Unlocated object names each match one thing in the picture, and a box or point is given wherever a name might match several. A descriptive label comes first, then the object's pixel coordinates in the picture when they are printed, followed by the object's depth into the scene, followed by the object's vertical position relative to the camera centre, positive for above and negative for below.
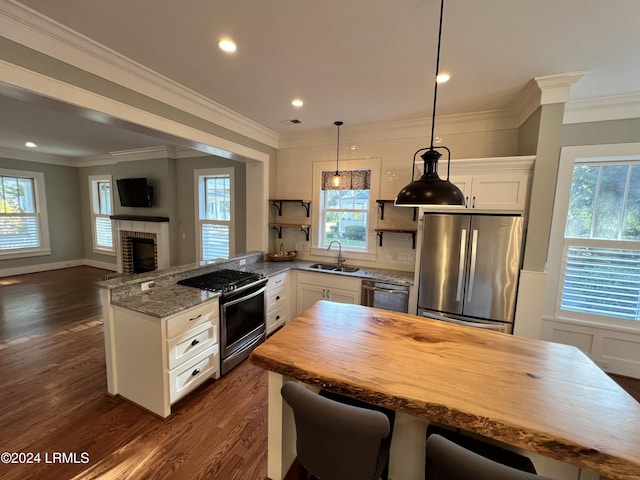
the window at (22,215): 5.59 -0.22
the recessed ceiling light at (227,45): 1.85 +1.21
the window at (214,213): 4.73 -0.05
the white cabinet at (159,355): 1.97 -1.16
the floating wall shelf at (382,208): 3.41 +0.11
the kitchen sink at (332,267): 3.66 -0.76
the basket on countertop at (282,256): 3.98 -0.66
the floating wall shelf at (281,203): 3.97 +0.17
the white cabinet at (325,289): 3.30 -0.98
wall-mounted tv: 5.25 +0.34
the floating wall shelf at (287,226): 3.96 -0.20
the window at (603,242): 2.62 -0.20
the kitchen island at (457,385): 0.89 -0.71
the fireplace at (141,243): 5.20 -0.72
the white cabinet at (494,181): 2.49 +0.38
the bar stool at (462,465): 0.77 -0.76
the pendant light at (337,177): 3.56 +0.53
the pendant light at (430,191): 1.34 +0.14
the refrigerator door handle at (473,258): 2.56 -0.38
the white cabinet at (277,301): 3.28 -1.17
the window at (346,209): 3.80 +0.08
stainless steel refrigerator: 2.49 -0.48
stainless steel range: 2.52 -1.02
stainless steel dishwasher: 3.04 -0.95
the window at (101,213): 6.42 -0.14
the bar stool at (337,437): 0.98 -0.93
